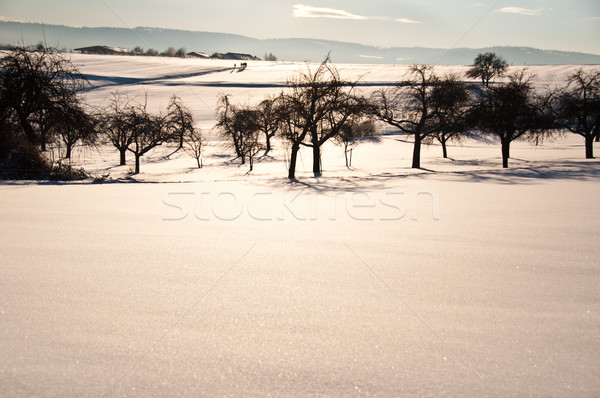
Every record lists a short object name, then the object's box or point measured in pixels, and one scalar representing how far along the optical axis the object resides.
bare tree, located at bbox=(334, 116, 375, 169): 34.23
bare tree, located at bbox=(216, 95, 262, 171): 34.83
